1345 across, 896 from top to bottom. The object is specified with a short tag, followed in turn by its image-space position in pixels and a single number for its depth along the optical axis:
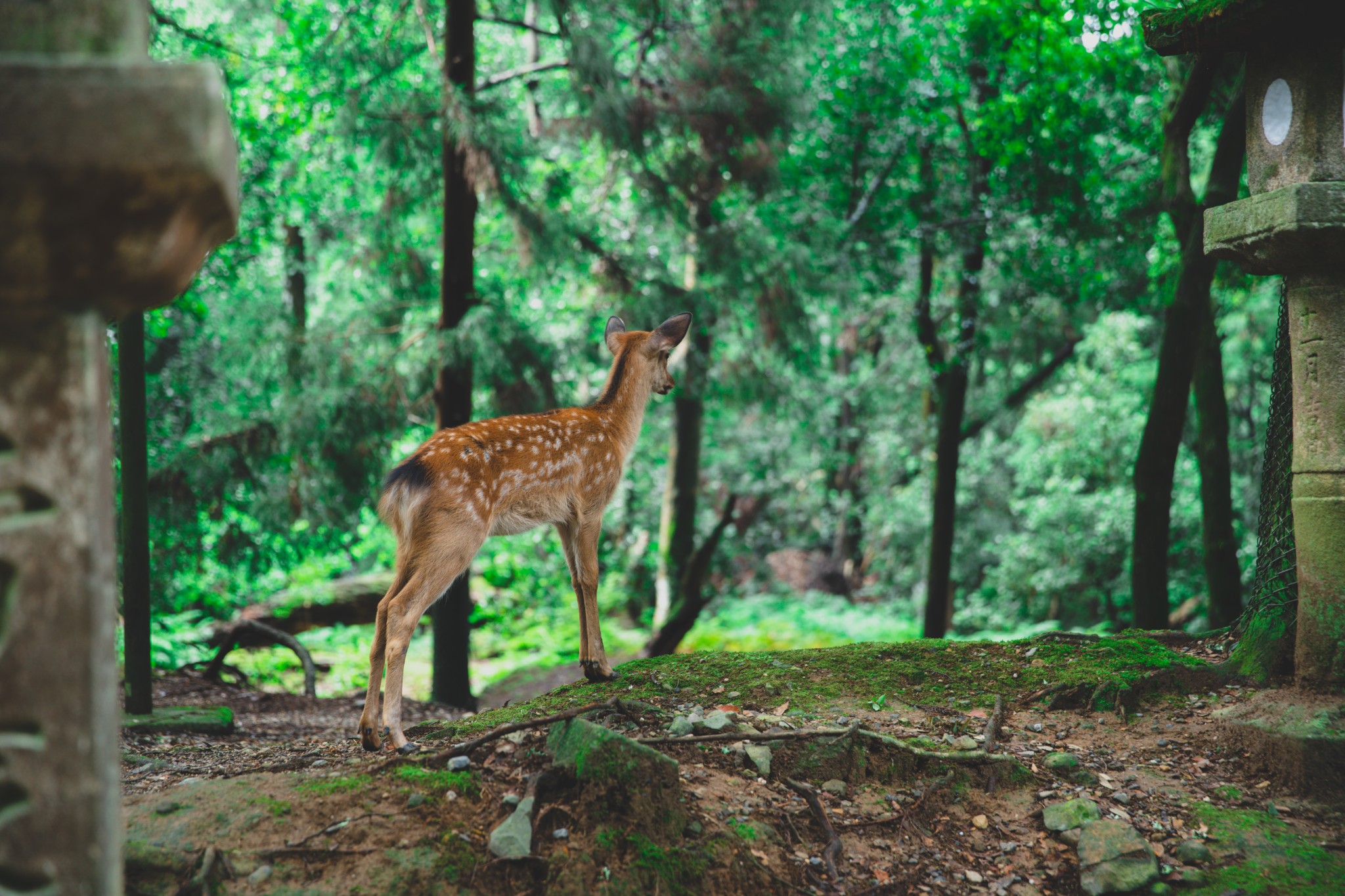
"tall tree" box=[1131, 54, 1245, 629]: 8.14
